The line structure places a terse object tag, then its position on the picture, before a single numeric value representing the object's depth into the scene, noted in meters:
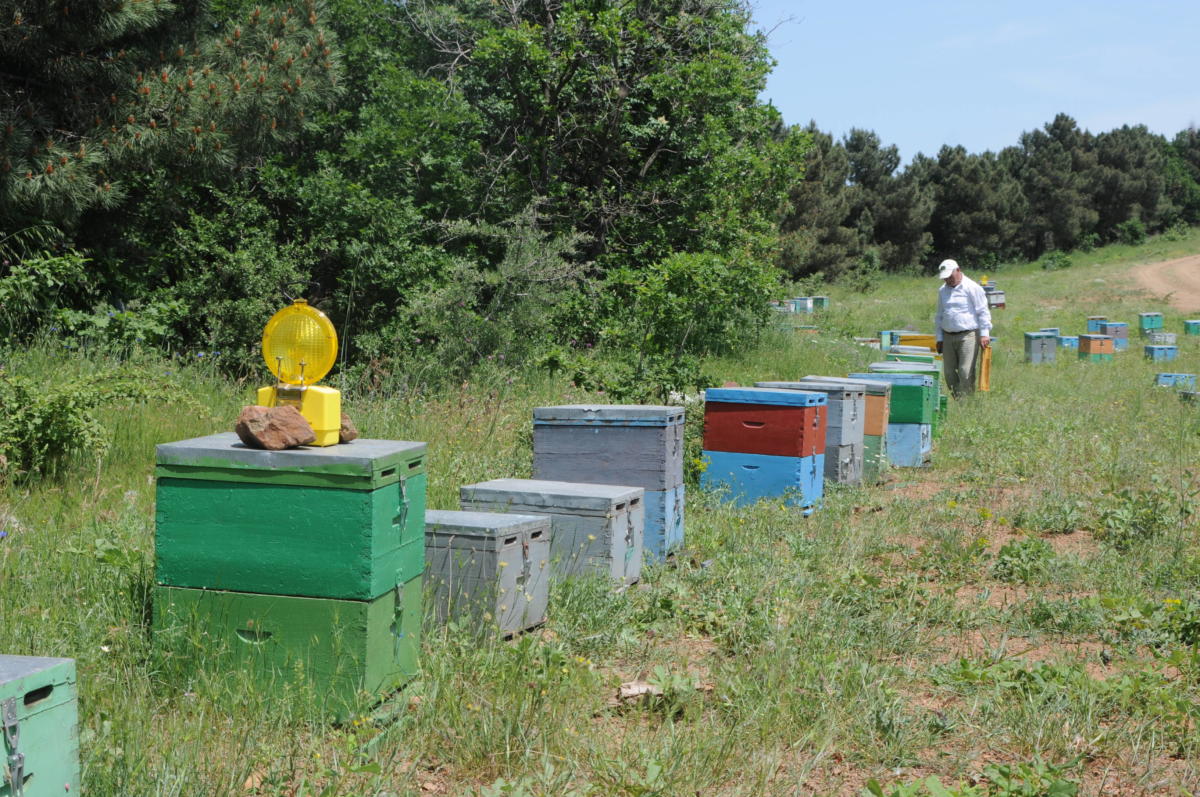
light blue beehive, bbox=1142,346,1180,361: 18.38
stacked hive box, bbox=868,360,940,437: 8.73
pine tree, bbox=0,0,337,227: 9.38
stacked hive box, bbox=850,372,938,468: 8.34
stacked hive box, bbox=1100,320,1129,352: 20.34
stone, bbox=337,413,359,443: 3.35
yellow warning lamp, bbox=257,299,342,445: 3.28
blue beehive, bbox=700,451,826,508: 6.29
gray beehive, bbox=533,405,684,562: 5.15
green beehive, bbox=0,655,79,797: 1.92
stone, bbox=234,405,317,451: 3.04
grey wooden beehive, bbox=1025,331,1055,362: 18.25
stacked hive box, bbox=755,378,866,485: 7.08
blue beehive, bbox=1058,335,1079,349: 20.62
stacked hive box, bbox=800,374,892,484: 7.80
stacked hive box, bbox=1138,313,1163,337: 22.80
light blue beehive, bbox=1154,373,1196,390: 13.33
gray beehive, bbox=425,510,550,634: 3.76
